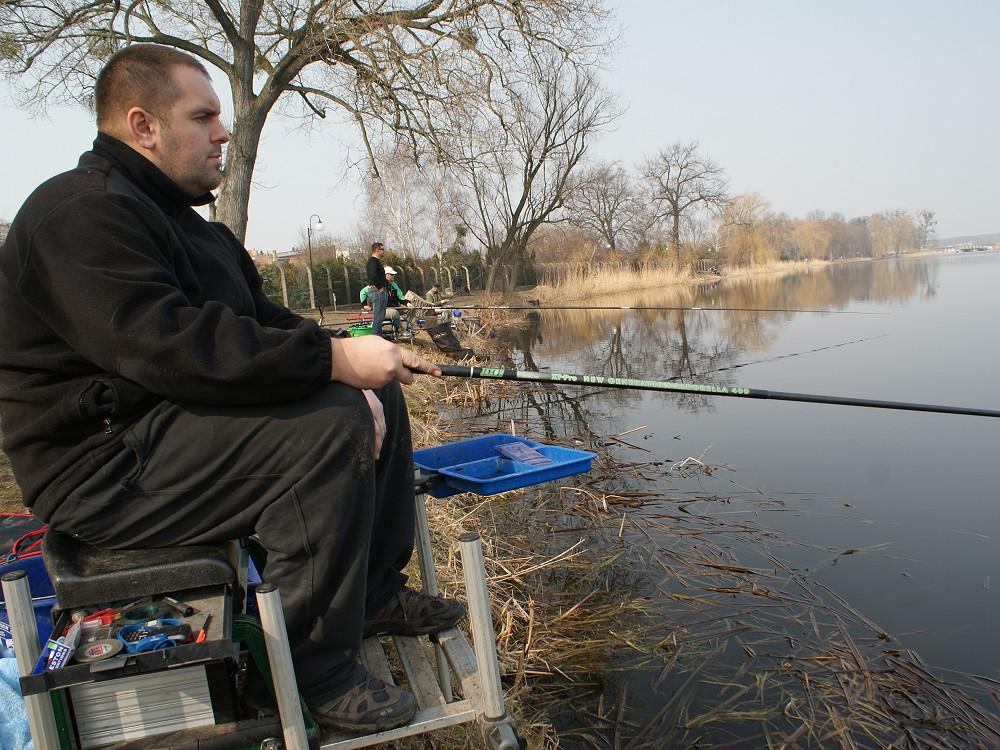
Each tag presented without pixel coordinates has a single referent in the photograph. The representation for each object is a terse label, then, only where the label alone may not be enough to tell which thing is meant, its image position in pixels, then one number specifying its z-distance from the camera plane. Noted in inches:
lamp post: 940.2
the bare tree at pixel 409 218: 1288.0
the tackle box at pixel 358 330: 417.7
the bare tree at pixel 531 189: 1082.7
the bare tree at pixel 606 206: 1253.8
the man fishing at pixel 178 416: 60.8
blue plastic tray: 82.4
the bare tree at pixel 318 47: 368.8
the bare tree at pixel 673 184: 1596.9
